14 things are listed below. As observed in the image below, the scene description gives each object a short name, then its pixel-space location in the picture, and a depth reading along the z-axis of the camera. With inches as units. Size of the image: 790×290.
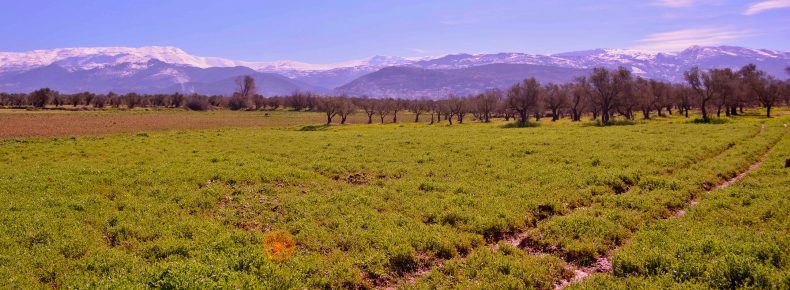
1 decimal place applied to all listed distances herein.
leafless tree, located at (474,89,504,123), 5434.1
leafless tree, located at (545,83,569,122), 4522.6
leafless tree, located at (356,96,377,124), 5940.0
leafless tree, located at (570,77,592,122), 4188.0
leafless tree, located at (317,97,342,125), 4766.2
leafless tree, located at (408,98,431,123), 6806.1
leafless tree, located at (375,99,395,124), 5940.0
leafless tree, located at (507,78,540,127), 4111.7
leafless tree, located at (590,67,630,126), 3708.2
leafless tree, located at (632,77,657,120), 3954.2
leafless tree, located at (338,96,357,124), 4818.9
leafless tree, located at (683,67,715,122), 3385.8
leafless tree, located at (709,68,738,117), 3358.8
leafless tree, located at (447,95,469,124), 5644.7
